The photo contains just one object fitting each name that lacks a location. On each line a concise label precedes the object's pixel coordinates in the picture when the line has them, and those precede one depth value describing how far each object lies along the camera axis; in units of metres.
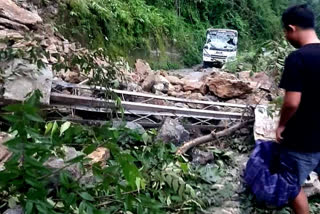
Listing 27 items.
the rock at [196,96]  5.88
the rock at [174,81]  7.30
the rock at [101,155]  3.07
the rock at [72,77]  5.17
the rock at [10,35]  4.18
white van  20.02
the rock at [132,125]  3.81
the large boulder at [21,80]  3.75
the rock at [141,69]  8.21
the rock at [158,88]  6.13
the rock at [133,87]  5.46
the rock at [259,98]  5.30
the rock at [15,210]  2.43
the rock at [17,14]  5.93
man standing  2.62
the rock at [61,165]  2.64
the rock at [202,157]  3.93
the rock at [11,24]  5.58
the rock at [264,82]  5.71
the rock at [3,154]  2.85
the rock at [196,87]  6.42
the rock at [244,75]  7.74
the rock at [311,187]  3.51
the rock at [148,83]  6.21
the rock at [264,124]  4.08
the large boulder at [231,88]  5.93
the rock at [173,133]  4.02
